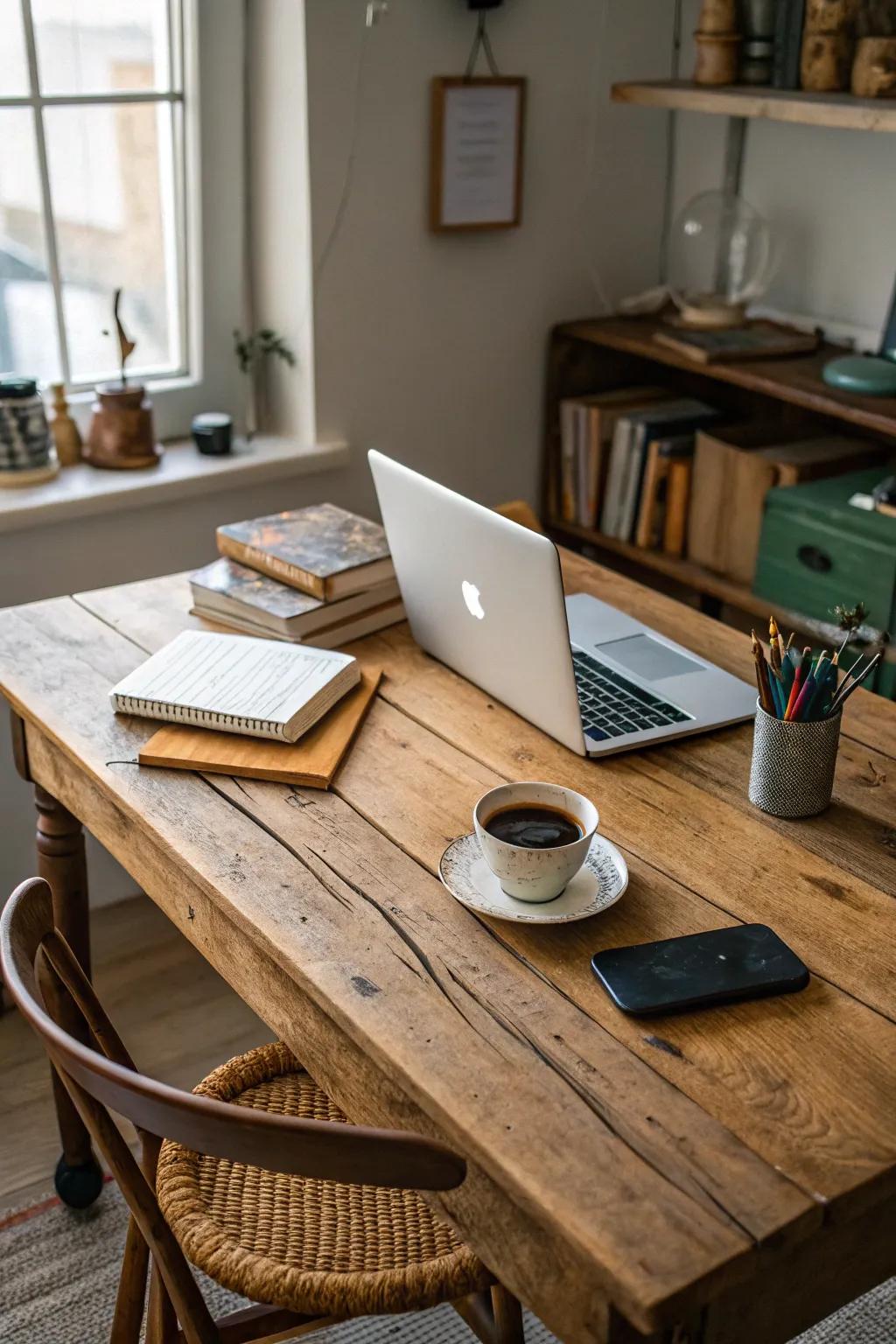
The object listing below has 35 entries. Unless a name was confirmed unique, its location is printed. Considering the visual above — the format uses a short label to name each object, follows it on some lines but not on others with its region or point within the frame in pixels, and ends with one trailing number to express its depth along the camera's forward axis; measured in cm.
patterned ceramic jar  225
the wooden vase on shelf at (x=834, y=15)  227
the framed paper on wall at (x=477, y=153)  249
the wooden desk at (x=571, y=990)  95
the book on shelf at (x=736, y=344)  253
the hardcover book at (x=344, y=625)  178
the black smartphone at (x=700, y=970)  112
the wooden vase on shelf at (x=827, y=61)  229
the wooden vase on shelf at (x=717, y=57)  244
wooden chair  97
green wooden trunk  222
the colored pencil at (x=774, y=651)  139
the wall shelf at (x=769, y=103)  213
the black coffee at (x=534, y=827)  125
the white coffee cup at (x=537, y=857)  121
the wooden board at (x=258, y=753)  147
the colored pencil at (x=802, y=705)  137
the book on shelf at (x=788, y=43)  234
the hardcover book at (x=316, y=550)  178
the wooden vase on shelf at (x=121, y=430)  239
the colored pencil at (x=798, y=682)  138
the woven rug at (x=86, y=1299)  178
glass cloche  268
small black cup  249
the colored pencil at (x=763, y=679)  136
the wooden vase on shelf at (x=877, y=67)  219
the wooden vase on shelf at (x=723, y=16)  244
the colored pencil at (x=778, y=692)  138
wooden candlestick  240
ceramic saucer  123
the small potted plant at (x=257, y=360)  257
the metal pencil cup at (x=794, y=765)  137
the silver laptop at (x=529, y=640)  144
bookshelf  241
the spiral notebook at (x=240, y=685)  153
